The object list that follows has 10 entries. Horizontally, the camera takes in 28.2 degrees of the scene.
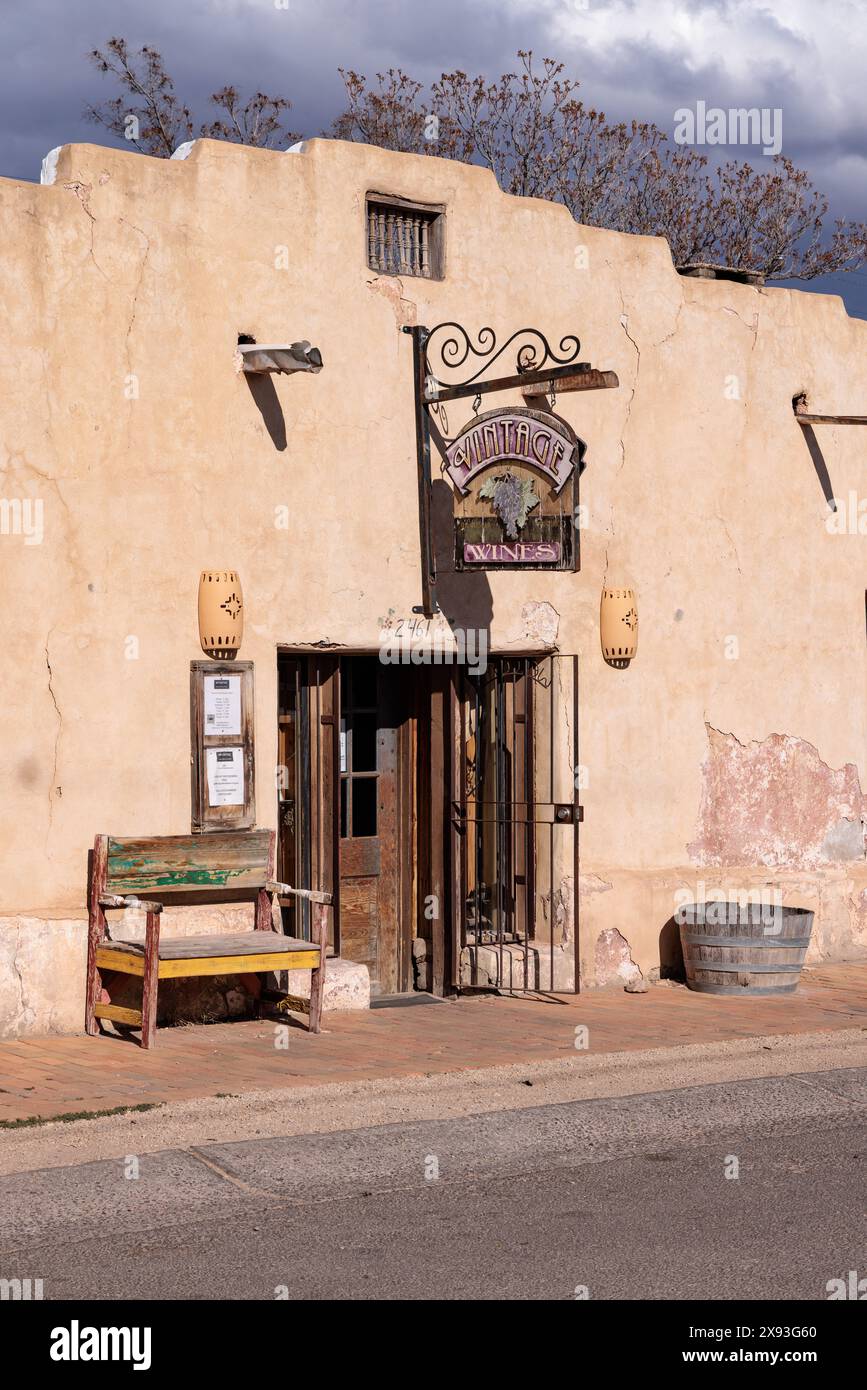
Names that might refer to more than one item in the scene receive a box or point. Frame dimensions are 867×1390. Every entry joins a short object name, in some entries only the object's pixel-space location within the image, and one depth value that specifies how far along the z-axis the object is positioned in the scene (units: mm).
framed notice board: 9859
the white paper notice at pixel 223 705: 9906
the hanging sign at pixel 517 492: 10523
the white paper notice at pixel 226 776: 9930
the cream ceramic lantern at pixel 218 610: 9836
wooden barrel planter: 11188
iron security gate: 11344
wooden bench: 8922
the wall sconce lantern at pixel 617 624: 11648
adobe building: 9438
